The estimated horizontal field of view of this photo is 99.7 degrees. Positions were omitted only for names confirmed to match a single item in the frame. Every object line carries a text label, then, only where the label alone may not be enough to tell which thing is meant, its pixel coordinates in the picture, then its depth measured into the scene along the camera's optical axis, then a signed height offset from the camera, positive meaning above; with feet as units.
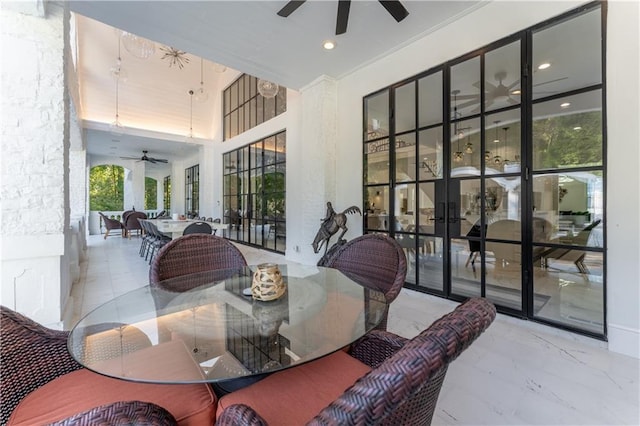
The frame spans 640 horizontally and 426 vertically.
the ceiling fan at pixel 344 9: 8.36 +6.46
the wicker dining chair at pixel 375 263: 5.56 -1.22
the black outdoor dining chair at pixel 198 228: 15.51 -1.02
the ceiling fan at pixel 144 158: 32.22 +7.07
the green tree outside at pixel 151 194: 49.32 +3.15
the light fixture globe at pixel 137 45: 12.16 +7.65
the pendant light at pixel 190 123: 27.76 +9.49
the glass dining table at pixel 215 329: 3.10 -1.73
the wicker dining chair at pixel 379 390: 1.52 -1.14
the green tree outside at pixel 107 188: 44.29 +3.93
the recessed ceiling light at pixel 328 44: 11.83 +7.38
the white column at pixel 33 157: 6.83 +1.43
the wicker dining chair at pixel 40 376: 2.97 -2.00
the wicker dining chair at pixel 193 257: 6.04 -1.12
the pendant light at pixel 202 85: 20.88 +12.96
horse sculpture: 12.79 -0.69
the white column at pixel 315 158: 15.14 +3.03
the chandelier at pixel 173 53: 16.61 +10.21
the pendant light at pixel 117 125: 23.49 +7.50
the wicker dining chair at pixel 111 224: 30.12 -1.45
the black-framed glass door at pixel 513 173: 7.71 +1.26
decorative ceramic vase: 4.66 -1.28
